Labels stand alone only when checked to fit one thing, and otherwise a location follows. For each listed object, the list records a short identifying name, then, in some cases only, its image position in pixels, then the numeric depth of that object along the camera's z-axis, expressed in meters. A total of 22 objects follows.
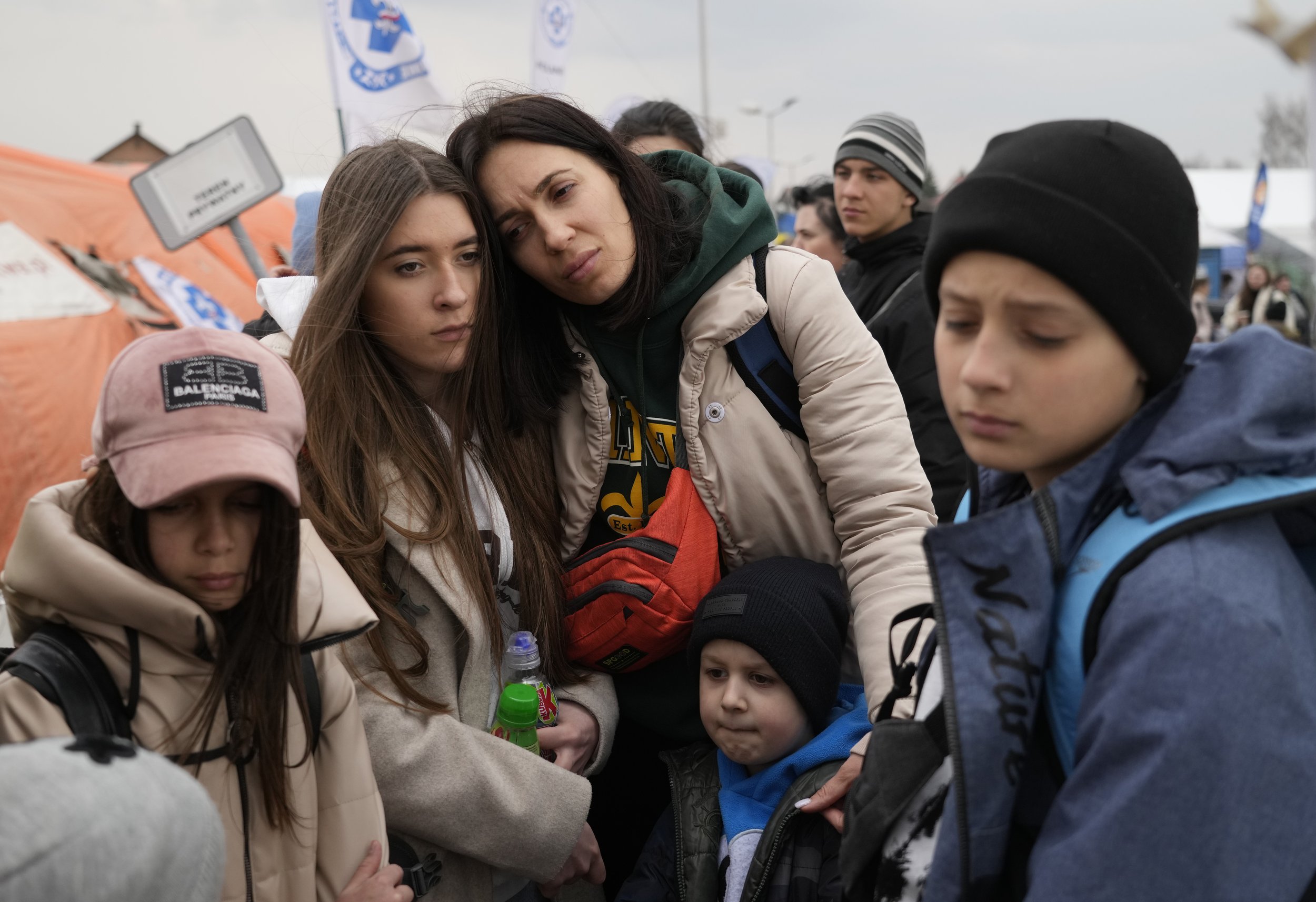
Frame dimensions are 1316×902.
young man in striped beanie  3.90
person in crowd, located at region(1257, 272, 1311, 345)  11.78
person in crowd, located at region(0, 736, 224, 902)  0.95
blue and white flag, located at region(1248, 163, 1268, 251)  14.88
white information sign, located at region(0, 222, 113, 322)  6.30
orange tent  5.65
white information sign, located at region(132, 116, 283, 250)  4.84
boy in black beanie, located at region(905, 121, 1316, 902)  1.03
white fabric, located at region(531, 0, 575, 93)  8.30
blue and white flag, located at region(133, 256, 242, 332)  7.04
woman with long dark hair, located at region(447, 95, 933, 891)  2.20
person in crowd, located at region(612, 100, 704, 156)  4.45
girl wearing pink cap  1.59
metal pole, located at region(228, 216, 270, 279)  5.00
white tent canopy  26.19
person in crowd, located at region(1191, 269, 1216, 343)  13.77
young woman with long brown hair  2.13
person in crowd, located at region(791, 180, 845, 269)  5.68
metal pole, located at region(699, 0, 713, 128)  31.00
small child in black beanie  2.22
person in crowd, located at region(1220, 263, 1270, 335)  13.61
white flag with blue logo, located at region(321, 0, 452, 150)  5.76
